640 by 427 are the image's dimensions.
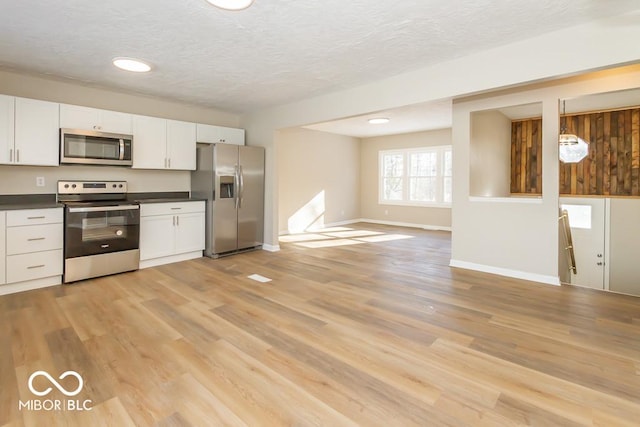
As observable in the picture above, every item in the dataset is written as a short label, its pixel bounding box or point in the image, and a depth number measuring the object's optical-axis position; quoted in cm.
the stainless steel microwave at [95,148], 380
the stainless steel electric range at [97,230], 368
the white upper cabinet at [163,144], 446
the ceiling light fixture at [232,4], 225
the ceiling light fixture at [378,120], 648
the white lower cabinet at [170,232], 438
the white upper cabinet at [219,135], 519
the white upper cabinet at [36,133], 350
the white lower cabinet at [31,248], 332
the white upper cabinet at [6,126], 339
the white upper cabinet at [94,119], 382
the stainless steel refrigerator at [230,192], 498
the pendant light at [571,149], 466
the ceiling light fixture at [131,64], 333
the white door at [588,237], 564
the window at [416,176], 806
